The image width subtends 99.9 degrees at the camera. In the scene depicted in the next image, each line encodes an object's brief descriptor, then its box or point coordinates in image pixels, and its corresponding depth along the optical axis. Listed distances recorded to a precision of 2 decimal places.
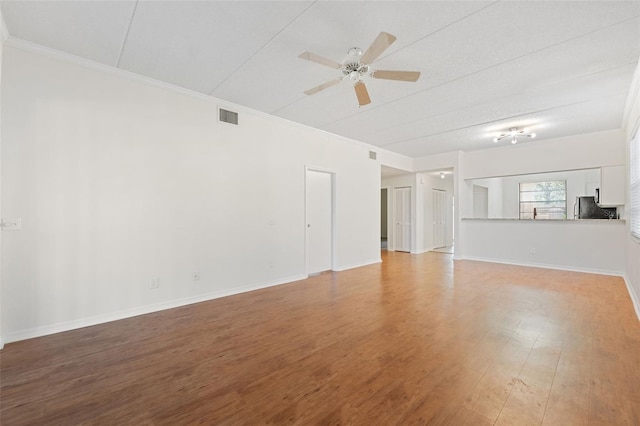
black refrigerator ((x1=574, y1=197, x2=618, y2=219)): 5.65
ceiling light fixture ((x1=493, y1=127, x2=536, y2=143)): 5.36
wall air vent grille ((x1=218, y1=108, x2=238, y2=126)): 4.05
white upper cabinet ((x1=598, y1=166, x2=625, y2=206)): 5.26
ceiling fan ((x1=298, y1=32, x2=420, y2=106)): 2.29
